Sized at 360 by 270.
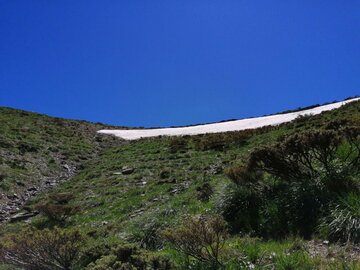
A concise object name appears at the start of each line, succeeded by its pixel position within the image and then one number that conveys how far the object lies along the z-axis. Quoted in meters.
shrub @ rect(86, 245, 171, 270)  6.57
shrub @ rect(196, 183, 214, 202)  12.31
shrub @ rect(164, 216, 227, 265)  6.93
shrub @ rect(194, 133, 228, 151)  24.81
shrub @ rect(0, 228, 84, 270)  7.30
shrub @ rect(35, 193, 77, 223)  15.19
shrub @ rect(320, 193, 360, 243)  7.23
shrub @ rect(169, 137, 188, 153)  27.19
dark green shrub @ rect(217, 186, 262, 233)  9.27
